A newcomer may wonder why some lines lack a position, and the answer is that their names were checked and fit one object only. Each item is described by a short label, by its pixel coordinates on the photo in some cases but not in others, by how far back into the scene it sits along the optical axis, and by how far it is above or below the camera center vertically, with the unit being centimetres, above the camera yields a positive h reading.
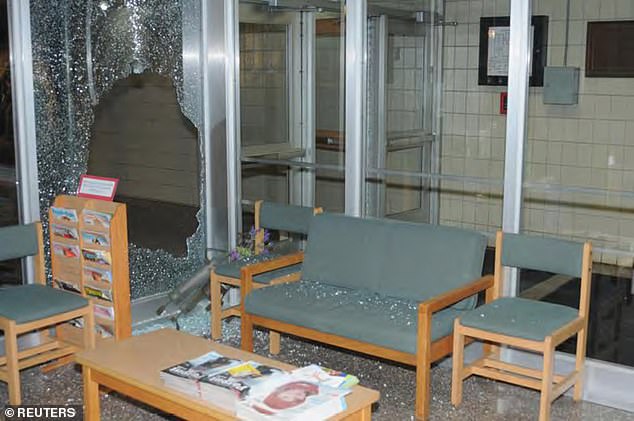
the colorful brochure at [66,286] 452 -109
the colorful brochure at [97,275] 439 -99
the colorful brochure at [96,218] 434 -68
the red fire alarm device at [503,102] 435 -6
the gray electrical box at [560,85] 423 +3
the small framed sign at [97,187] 448 -53
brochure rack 437 -89
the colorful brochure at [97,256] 438 -89
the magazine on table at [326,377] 302 -107
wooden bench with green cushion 386 -106
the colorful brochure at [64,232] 448 -78
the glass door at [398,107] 490 -10
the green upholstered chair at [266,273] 480 -108
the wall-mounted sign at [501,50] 421 +21
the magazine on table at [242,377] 296 -108
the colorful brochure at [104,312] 445 -121
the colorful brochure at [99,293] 442 -110
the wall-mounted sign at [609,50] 408 +20
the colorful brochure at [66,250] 448 -88
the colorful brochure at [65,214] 446 -68
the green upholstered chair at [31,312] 395 -110
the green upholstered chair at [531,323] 368 -107
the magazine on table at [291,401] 279 -108
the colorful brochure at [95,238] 437 -80
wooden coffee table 303 -114
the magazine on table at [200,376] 296 -109
